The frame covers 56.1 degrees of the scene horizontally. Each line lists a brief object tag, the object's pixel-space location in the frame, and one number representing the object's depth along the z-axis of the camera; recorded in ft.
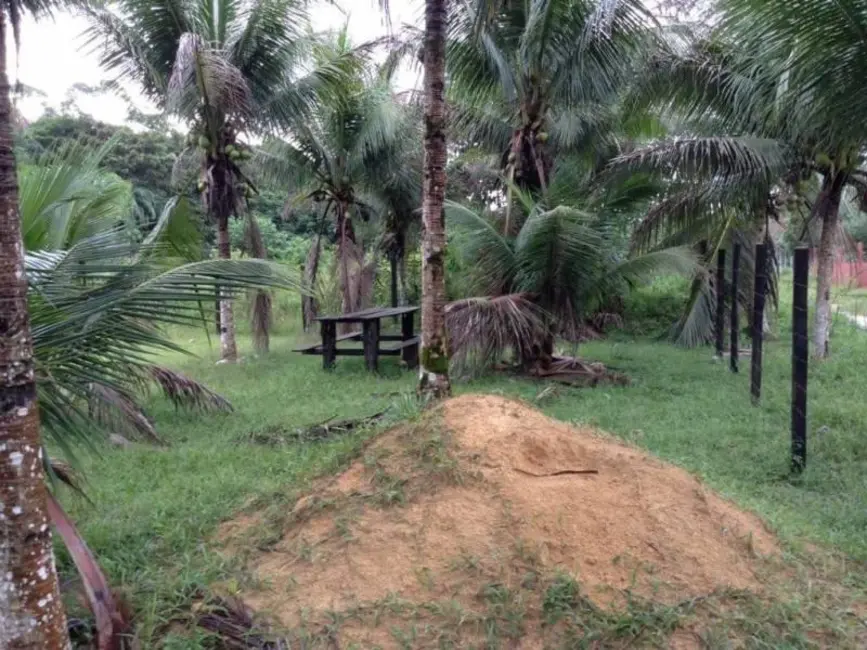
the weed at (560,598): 11.01
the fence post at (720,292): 40.04
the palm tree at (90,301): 11.47
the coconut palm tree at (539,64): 32.19
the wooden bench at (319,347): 41.01
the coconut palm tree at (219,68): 35.86
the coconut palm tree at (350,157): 45.73
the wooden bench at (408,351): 40.78
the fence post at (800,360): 19.79
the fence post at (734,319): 34.60
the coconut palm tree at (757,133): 24.66
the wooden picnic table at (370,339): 38.50
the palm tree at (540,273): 32.73
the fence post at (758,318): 26.76
